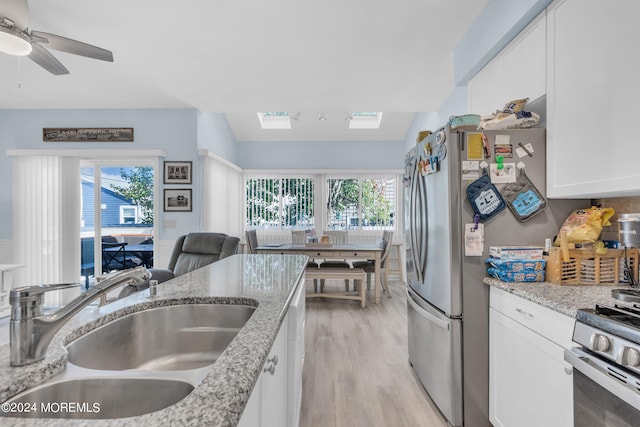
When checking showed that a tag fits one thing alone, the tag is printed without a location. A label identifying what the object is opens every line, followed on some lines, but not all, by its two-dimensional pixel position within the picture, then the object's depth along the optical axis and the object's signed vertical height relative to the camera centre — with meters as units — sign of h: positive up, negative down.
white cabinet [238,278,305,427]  0.74 -0.54
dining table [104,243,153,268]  4.47 -0.54
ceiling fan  1.75 +1.15
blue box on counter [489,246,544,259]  1.65 -0.21
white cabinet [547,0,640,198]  1.27 +0.53
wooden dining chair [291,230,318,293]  5.45 -0.40
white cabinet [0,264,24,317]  3.46 -0.79
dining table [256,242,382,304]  4.28 -0.54
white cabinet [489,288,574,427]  1.21 -0.68
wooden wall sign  4.08 +1.06
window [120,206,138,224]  4.47 -0.02
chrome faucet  0.60 -0.22
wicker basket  1.50 -0.26
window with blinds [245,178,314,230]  6.07 +0.22
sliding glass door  4.29 +0.01
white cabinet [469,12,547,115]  1.76 +0.94
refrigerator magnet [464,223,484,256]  1.72 -0.15
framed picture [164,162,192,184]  4.09 +0.56
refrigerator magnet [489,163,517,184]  1.71 +0.23
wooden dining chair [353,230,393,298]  4.50 -0.73
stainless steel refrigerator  1.72 -0.15
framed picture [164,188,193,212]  4.09 +0.19
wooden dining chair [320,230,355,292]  5.50 -0.38
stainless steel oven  0.87 -0.48
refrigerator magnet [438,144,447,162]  1.77 +0.36
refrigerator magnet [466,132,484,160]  1.72 +0.38
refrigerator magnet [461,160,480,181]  1.73 +0.25
